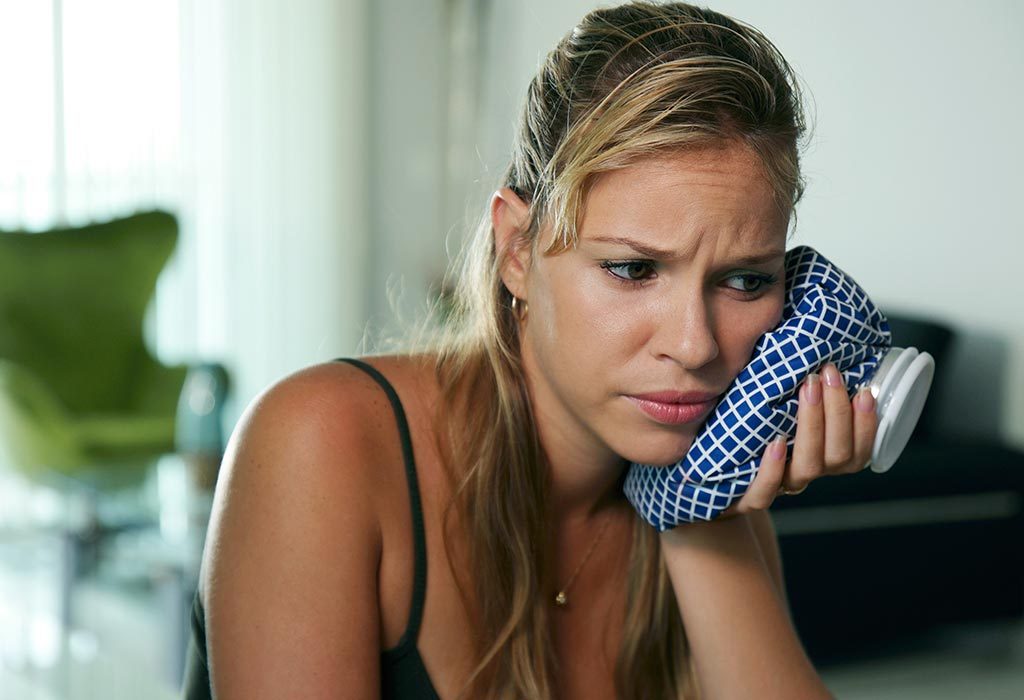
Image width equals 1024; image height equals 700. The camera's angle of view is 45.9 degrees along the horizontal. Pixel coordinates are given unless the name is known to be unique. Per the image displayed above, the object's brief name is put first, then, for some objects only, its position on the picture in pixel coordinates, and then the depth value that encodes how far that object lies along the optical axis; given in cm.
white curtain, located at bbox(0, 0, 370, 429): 489
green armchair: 405
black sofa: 304
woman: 104
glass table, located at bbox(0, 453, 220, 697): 326
